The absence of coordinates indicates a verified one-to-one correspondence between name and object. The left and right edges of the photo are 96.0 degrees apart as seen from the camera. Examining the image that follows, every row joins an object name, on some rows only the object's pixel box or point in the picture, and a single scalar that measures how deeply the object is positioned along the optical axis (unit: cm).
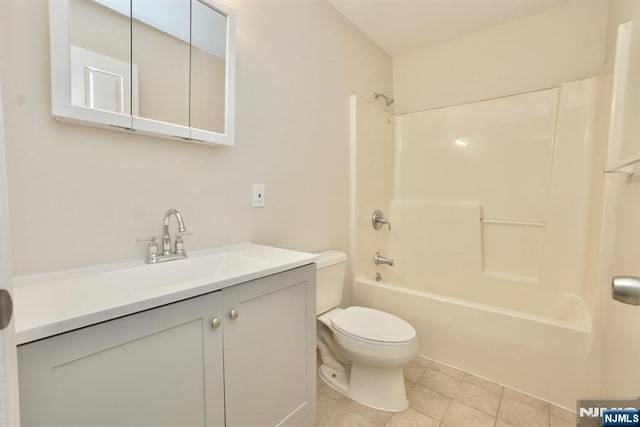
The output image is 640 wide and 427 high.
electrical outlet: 149
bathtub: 146
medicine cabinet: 90
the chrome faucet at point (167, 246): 110
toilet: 142
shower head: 244
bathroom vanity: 62
